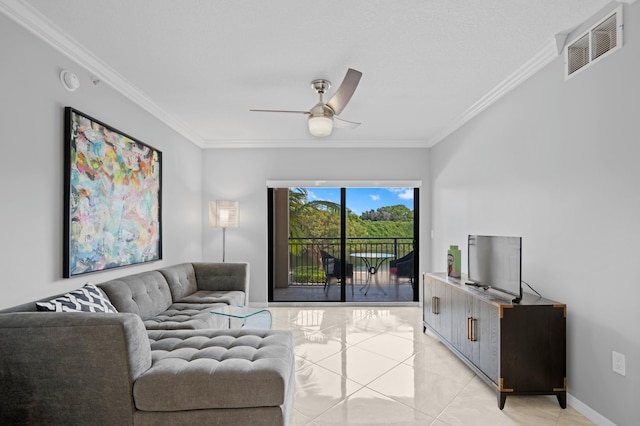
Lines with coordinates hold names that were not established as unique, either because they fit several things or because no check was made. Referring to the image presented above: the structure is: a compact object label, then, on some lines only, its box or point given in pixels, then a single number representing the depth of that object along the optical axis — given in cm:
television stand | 248
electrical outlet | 208
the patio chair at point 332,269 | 570
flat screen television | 267
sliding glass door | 568
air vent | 211
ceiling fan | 289
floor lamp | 509
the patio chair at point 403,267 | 568
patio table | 571
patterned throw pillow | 211
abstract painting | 258
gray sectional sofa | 168
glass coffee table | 308
